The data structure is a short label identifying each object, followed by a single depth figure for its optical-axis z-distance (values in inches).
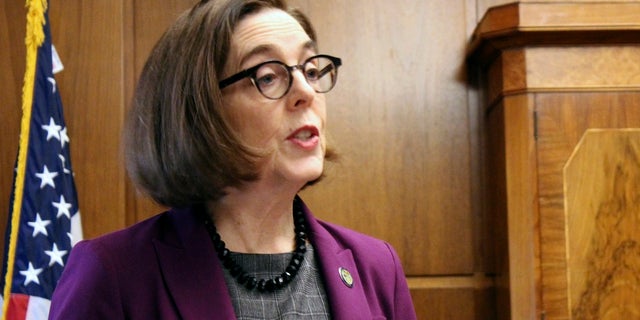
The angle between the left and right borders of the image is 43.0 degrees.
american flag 103.0
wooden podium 105.7
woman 54.7
